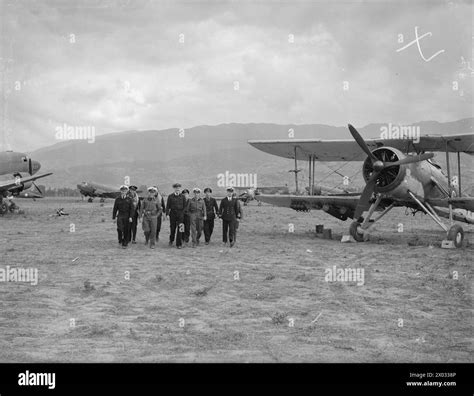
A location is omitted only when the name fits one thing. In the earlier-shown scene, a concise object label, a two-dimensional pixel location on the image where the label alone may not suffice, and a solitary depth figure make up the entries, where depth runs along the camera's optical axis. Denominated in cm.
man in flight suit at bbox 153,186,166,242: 1573
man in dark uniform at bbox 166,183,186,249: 1513
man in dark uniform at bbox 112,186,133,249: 1492
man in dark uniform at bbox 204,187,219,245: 1602
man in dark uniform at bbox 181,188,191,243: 1554
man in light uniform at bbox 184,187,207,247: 1559
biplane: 1578
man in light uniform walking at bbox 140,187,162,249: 1522
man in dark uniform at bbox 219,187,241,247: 1516
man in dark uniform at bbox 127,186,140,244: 1526
